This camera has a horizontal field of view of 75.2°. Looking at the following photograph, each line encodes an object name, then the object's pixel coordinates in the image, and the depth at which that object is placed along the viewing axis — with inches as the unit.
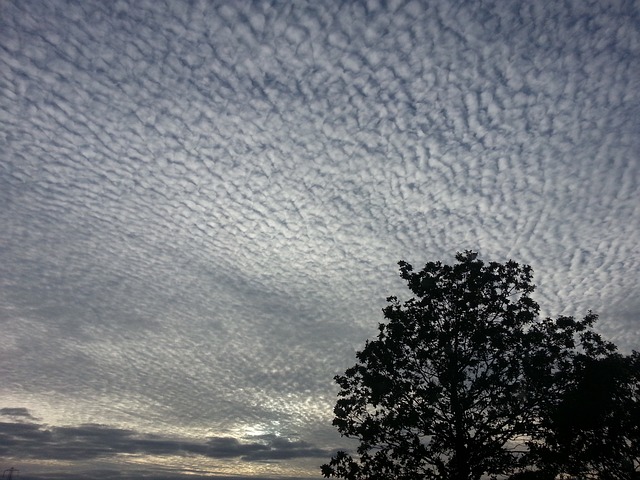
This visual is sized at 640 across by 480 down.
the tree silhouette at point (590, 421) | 736.3
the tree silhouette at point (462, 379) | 748.0
